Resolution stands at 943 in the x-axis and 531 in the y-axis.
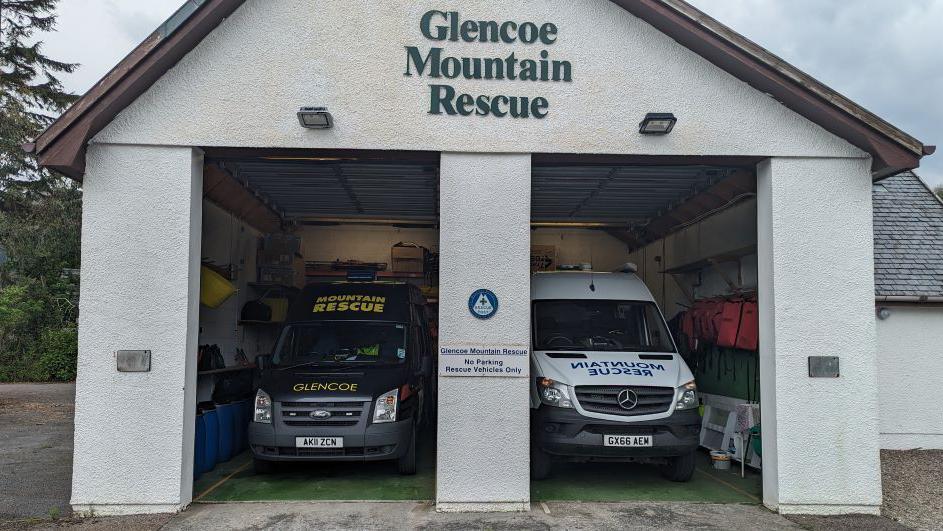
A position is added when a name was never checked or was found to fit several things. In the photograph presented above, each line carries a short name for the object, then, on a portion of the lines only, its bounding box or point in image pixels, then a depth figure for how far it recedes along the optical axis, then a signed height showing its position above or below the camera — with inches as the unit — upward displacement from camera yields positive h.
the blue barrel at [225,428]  360.5 -50.3
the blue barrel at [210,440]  339.9 -53.0
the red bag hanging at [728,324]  377.4 +2.0
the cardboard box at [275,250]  505.0 +50.6
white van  303.4 -29.6
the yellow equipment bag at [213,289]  370.0 +18.1
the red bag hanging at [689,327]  434.3 +0.3
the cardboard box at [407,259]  575.8 +51.1
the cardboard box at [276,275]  500.1 +33.3
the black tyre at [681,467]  324.2 -60.7
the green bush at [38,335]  898.7 -13.8
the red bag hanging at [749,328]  356.5 -0.3
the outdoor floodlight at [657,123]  280.4 +77.1
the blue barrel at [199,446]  327.0 -53.3
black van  311.4 -23.9
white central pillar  280.4 +1.4
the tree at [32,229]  908.0 +123.0
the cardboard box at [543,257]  565.6 +52.6
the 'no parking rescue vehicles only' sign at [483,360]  283.6 -12.7
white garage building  276.1 +66.1
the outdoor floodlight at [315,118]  274.8 +76.5
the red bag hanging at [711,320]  401.1 +4.1
